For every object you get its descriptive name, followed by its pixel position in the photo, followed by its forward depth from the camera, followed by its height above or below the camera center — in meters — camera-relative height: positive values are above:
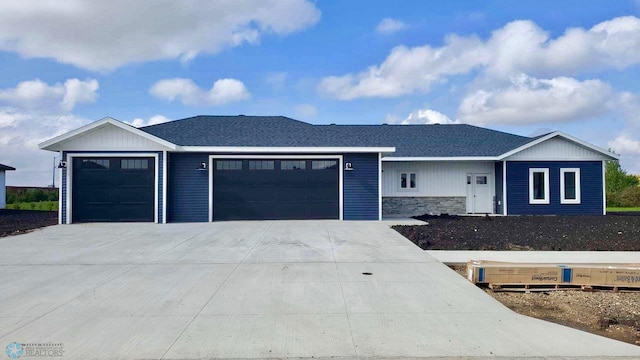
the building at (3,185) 26.39 -0.05
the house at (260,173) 15.88 +0.42
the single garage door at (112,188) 15.94 -0.14
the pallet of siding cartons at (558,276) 6.94 -1.45
